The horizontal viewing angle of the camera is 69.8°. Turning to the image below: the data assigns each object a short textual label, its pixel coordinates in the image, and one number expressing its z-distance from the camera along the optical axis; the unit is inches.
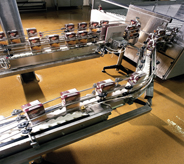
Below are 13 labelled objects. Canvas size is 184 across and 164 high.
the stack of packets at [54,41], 79.7
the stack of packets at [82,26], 94.3
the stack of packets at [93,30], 94.3
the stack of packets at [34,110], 41.2
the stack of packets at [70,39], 83.4
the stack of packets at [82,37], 86.9
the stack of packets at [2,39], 74.4
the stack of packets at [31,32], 80.2
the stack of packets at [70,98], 46.4
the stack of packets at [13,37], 77.3
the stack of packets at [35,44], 75.1
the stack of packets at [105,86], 51.5
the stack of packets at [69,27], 91.2
